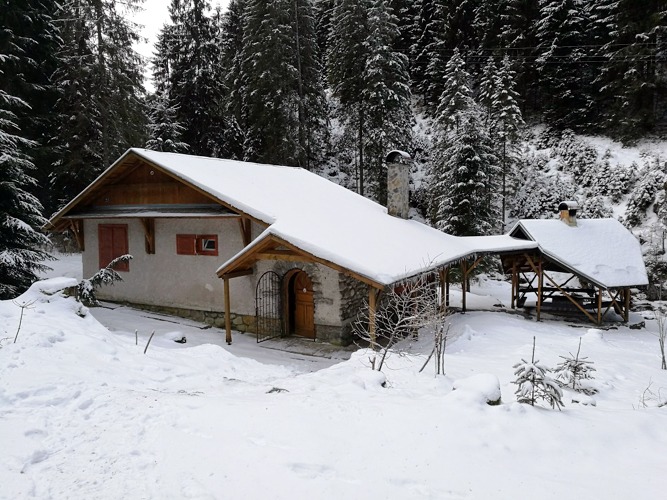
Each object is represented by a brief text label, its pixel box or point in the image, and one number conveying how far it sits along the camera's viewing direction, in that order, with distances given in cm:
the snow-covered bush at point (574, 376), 739
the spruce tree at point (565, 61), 3111
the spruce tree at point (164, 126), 2469
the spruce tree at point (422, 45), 3738
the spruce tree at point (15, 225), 1159
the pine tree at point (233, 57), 2866
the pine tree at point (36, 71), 2098
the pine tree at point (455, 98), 2492
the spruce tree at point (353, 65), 2697
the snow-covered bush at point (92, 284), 905
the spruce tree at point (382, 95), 2580
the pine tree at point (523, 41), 3262
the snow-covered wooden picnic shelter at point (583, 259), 1502
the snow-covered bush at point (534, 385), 522
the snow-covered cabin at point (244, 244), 1116
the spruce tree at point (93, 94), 1981
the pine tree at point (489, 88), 2798
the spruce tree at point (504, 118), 2689
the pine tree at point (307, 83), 2625
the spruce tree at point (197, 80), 2830
